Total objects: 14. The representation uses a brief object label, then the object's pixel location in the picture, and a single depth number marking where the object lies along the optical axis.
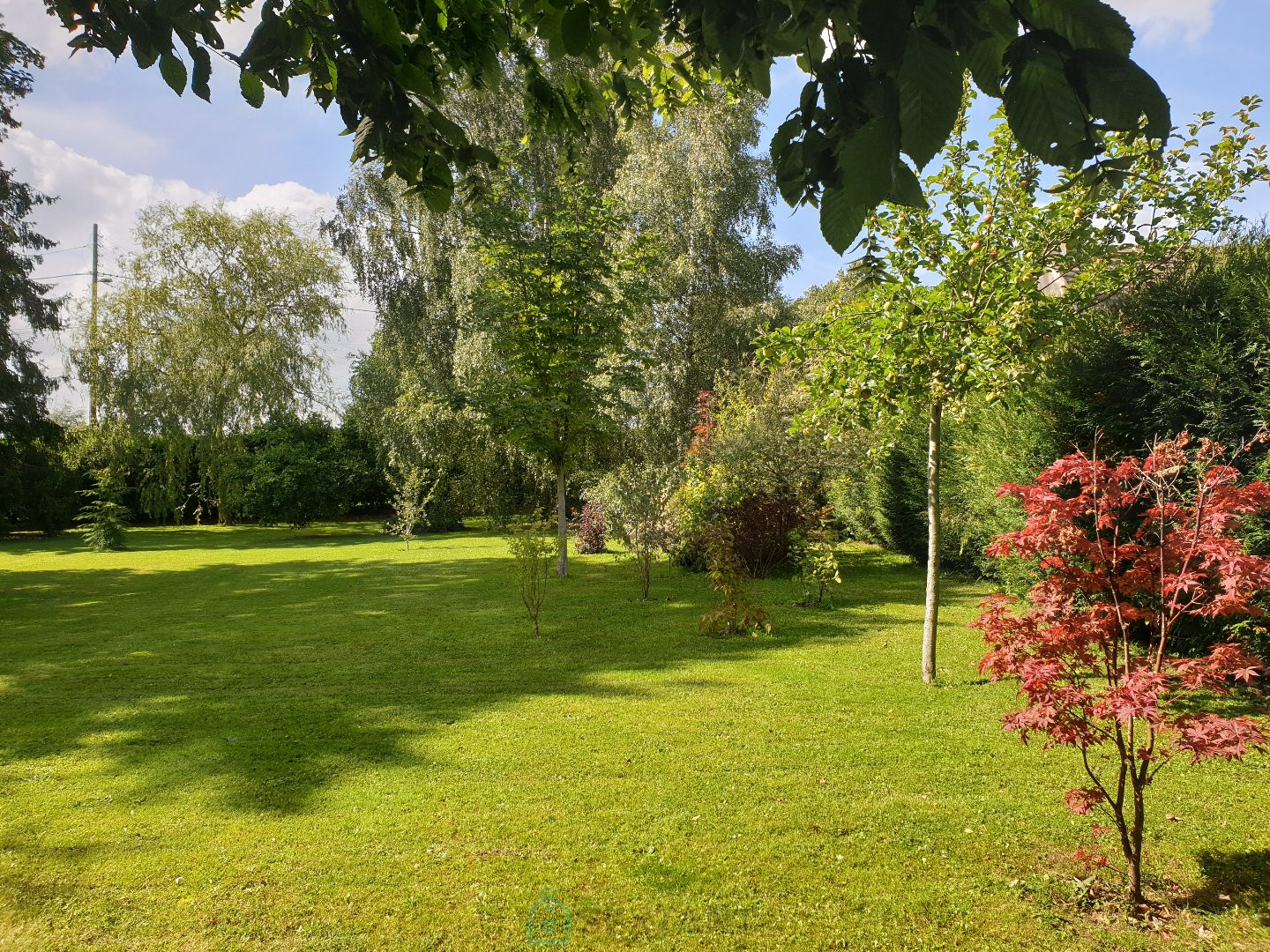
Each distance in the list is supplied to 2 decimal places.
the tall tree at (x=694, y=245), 17.42
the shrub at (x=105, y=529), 17.41
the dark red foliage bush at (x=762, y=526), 11.59
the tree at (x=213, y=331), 19.59
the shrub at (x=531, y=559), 8.08
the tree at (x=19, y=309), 13.38
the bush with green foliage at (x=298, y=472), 21.05
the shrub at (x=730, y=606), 7.92
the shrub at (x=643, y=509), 9.86
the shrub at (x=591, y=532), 15.38
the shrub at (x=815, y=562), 8.12
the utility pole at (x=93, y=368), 19.44
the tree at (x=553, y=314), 11.16
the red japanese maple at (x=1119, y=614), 2.90
